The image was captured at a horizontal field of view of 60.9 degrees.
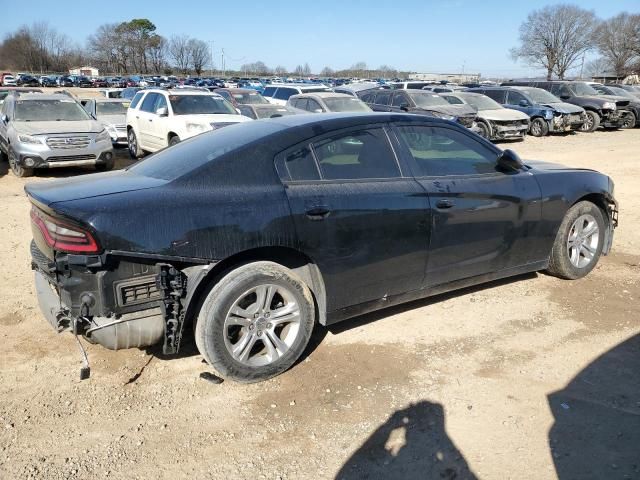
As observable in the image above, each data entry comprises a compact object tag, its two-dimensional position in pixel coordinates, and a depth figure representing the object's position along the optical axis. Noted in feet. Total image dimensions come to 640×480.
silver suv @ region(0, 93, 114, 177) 34.55
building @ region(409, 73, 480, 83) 288.06
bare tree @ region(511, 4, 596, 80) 206.49
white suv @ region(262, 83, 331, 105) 63.67
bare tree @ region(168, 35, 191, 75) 333.83
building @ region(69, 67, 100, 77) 294.87
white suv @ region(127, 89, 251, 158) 37.70
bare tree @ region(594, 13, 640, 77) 207.21
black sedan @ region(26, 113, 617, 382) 9.83
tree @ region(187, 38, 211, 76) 337.52
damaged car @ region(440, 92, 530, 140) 57.00
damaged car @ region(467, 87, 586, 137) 63.93
